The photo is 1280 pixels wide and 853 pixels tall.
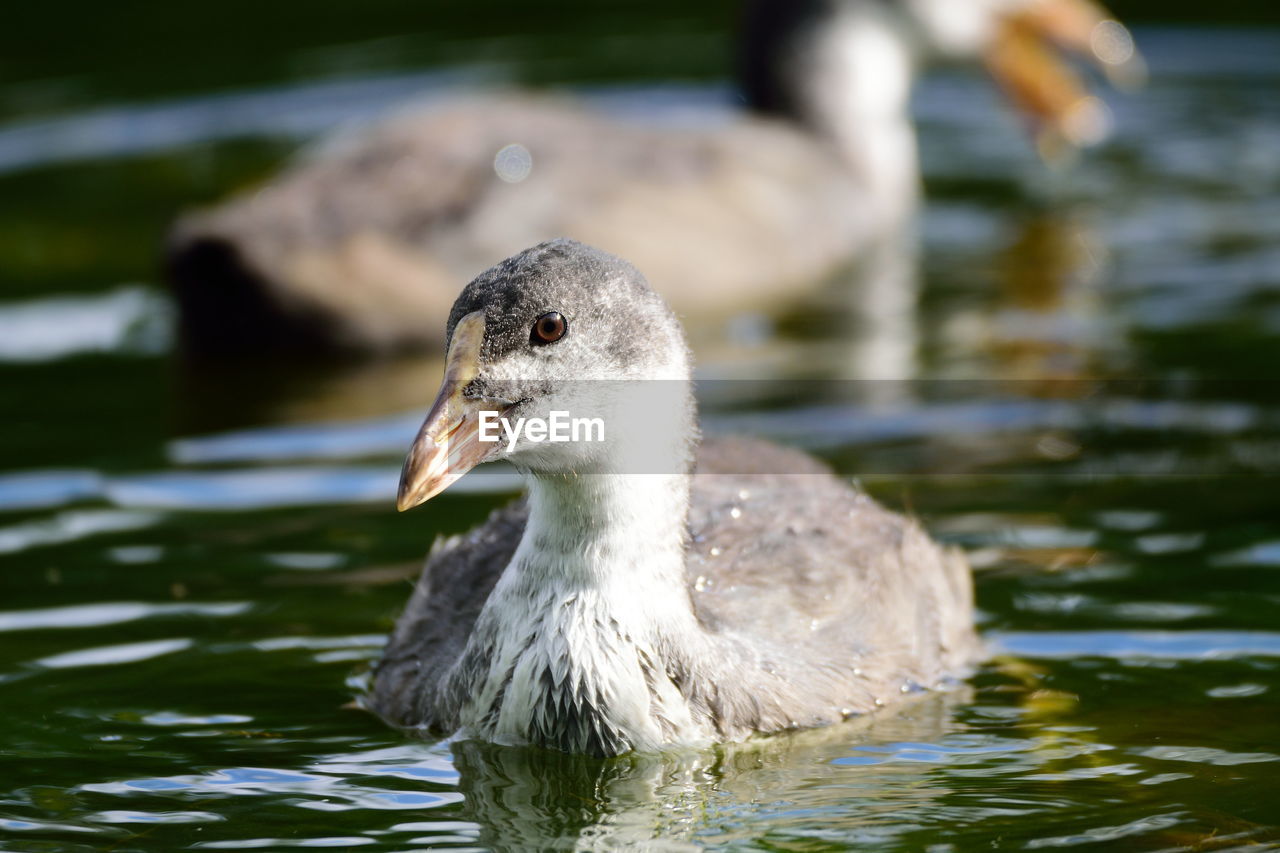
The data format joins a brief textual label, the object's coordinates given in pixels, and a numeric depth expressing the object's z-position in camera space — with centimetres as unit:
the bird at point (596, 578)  1051
